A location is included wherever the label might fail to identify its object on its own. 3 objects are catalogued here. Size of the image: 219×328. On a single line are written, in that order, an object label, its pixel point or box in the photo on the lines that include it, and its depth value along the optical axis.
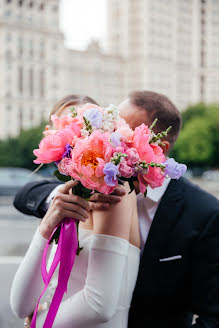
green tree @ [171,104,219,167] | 42.41
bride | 1.45
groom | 1.58
